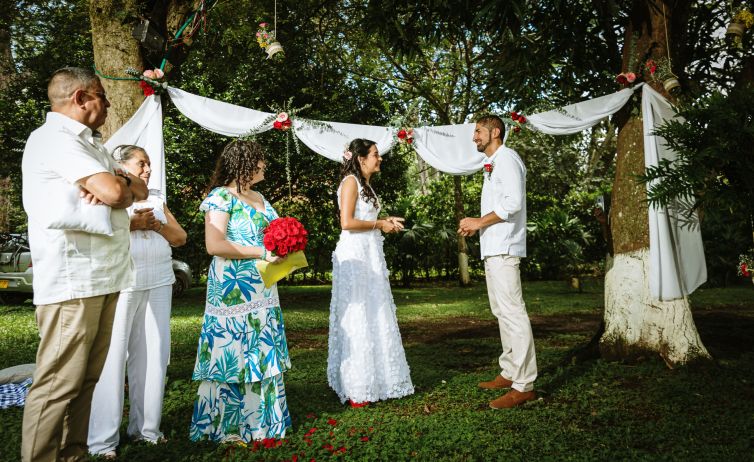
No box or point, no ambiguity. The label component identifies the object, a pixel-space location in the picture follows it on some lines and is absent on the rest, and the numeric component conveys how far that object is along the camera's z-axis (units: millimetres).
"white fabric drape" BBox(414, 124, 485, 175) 6105
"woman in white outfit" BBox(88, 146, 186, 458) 3389
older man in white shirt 2512
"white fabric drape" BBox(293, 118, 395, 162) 5711
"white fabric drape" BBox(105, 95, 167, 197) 4755
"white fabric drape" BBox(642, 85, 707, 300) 5102
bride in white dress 4539
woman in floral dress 3578
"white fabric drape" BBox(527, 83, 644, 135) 5551
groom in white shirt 4410
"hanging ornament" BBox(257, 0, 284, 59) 5945
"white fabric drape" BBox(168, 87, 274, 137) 5273
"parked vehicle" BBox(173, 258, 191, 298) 13797
